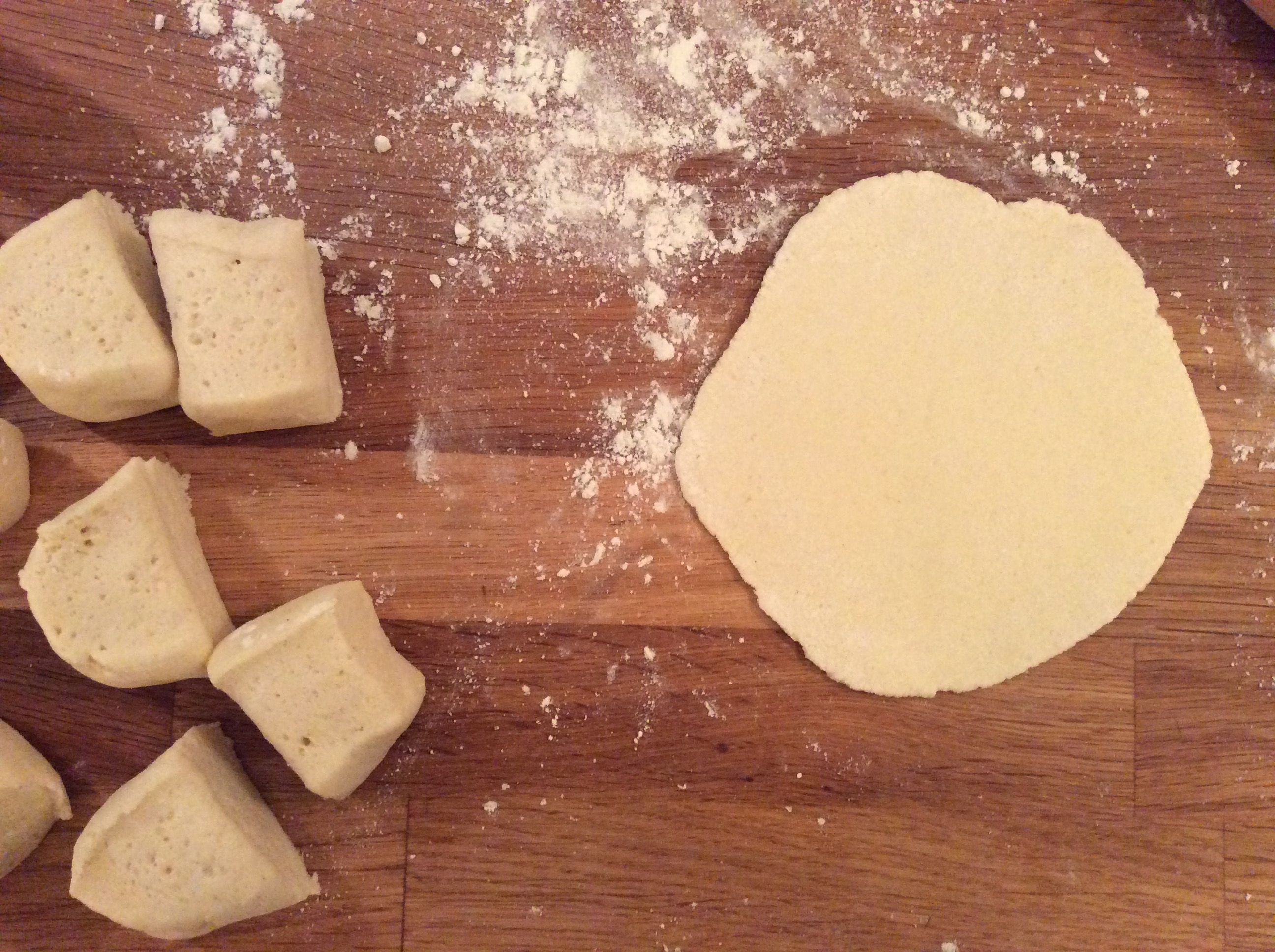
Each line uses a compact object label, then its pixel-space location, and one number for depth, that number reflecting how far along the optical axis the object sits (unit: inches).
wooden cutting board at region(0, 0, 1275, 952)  12.7
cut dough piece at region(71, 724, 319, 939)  11.7
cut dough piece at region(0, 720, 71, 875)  11.9
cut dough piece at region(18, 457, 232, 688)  11.8
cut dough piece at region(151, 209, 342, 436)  11.8
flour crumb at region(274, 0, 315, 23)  12.9
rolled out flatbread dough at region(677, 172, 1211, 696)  12.8
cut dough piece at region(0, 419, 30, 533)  12.1
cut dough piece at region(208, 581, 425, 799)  11.7
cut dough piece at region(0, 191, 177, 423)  11.7
